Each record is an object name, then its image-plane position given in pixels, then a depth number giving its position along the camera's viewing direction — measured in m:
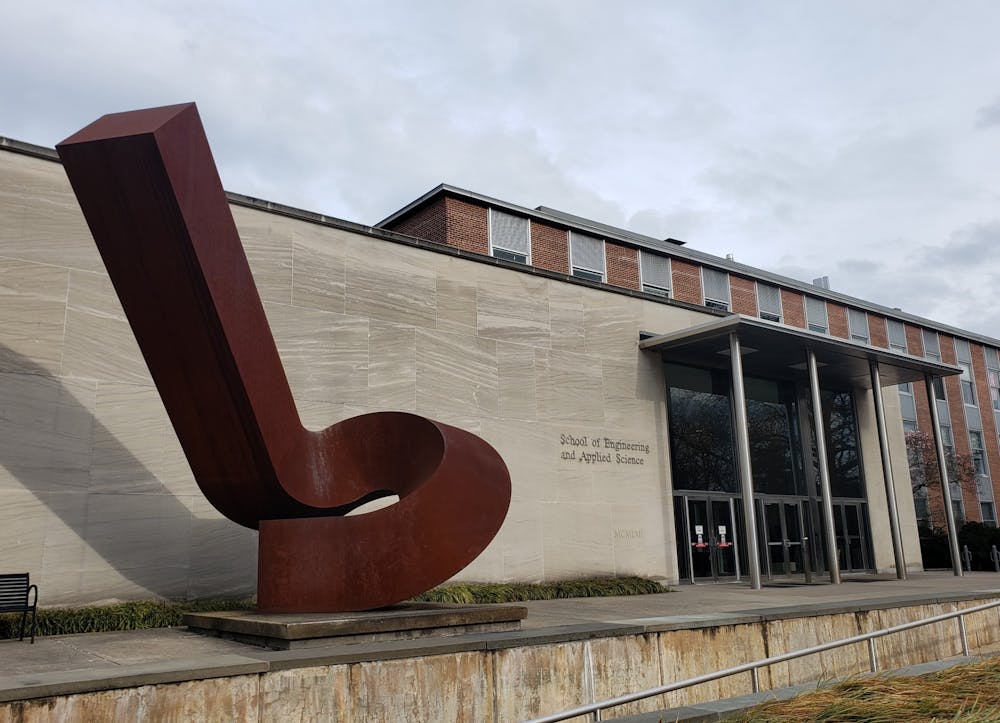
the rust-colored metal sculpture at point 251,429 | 7.86
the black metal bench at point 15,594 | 9.52
